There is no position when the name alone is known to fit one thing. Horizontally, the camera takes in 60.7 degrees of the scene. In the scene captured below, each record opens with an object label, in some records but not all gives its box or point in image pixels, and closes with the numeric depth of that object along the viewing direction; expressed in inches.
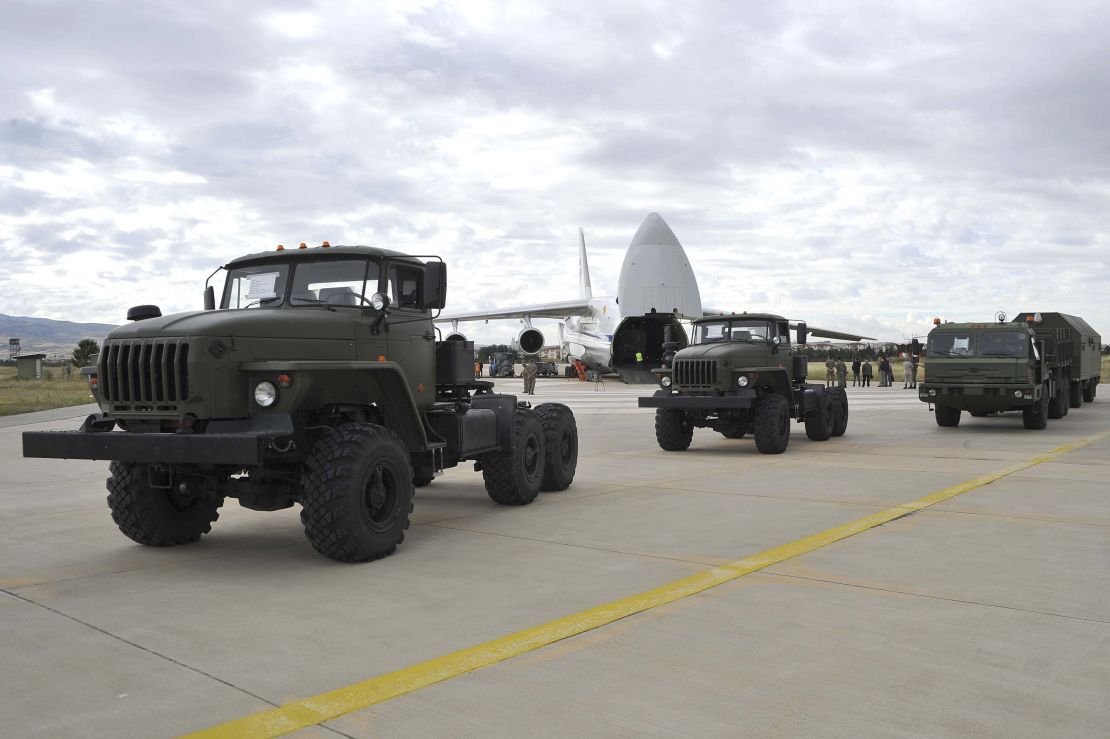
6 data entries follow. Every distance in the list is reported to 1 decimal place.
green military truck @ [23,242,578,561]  240.1
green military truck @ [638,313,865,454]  552.4
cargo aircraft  1641.2
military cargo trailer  854.5
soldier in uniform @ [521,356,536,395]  1350.9
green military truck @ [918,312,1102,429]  690.8
